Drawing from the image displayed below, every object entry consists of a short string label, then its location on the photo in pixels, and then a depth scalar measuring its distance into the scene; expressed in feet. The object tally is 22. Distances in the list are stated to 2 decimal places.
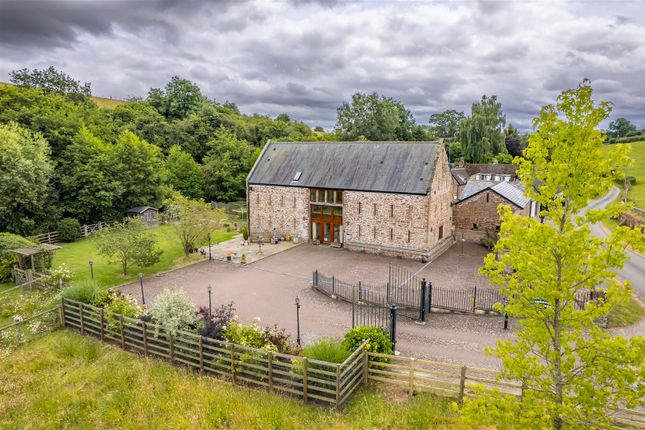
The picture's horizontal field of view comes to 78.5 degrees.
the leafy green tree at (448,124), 305.84
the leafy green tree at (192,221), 84.38
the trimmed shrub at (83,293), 54.85
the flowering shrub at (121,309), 49.55
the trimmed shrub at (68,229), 107.45
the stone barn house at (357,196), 88.84
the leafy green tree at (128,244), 73.31
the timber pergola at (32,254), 71.92
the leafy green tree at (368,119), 221.87
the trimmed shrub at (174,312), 44.98
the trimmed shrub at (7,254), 74.40
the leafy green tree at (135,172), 125.29
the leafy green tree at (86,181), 115.24
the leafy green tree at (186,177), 156.56
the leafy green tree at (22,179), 94.79
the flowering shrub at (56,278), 64.90
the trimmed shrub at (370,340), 40.73
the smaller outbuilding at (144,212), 127.65
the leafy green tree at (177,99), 241.14
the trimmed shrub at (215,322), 43.83
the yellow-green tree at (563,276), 22.71
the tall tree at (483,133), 206.59
